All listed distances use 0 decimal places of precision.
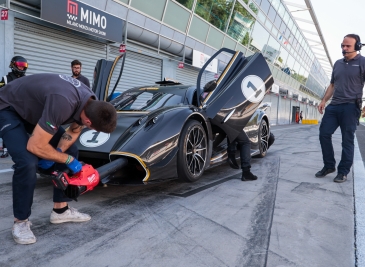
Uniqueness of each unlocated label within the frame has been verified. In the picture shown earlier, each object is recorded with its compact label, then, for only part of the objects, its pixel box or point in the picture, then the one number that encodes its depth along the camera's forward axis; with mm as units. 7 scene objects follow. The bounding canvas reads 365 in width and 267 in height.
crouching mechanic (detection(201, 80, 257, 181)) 3815
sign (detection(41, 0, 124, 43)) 7859
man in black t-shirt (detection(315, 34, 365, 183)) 3922
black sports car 2869
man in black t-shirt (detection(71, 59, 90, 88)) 5585
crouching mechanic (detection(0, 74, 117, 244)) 1976
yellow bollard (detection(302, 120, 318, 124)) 39472
